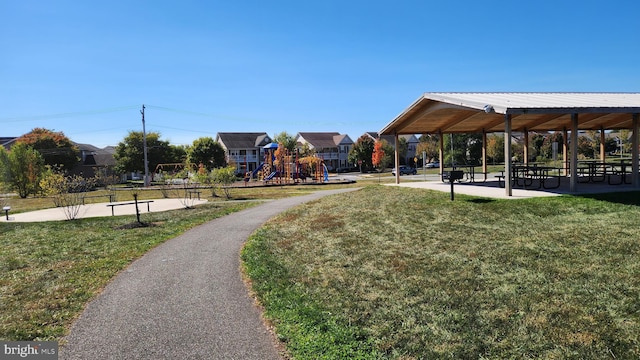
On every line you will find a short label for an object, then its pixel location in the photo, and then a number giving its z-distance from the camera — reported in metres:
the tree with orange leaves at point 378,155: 56.03
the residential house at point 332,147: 74.75
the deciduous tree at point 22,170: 32.31
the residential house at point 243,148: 70.00
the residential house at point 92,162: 59.94
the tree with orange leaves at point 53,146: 50.56
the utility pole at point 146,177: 42.69
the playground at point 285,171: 38.16
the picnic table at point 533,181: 14.07
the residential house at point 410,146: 78.32
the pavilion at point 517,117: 12.18
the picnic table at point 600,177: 14.66
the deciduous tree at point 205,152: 55.88
